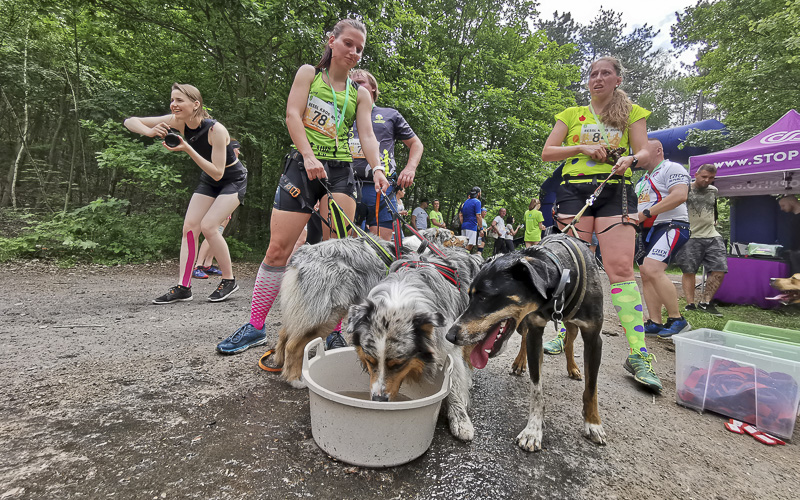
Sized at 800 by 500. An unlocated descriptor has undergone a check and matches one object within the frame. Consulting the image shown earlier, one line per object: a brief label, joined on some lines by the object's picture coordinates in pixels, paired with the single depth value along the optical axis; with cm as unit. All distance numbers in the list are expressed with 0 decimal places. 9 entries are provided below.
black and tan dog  169
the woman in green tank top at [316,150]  258
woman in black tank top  356
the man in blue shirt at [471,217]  975
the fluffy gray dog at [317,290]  218
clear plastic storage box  204
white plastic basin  147
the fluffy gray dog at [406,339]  177
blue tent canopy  991
